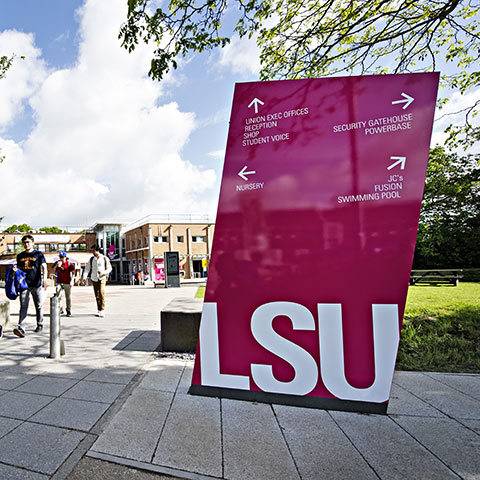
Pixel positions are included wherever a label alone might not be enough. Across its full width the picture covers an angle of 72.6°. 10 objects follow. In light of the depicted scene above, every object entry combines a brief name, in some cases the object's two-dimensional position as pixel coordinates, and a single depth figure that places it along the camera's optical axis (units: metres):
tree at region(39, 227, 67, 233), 83.36
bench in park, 17.03
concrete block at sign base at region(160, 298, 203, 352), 5.12
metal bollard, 4.64
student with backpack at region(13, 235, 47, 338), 6.31
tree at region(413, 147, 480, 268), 10.58
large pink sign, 3.00
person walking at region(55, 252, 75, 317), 8.74
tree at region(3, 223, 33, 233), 70.50
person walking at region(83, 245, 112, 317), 8.56
